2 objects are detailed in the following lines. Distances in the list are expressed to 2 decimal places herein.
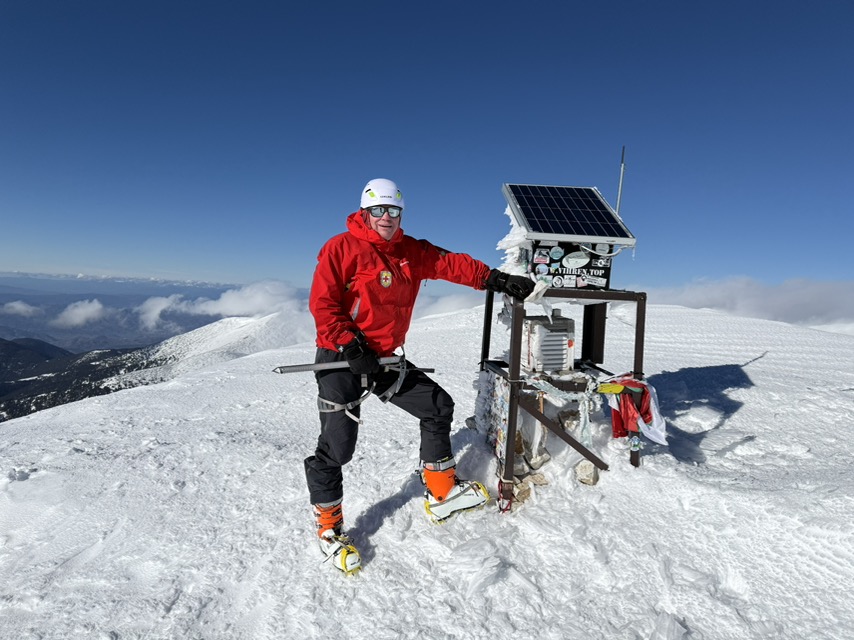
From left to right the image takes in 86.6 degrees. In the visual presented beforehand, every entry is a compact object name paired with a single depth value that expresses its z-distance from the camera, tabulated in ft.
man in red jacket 12.09
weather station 14.19
